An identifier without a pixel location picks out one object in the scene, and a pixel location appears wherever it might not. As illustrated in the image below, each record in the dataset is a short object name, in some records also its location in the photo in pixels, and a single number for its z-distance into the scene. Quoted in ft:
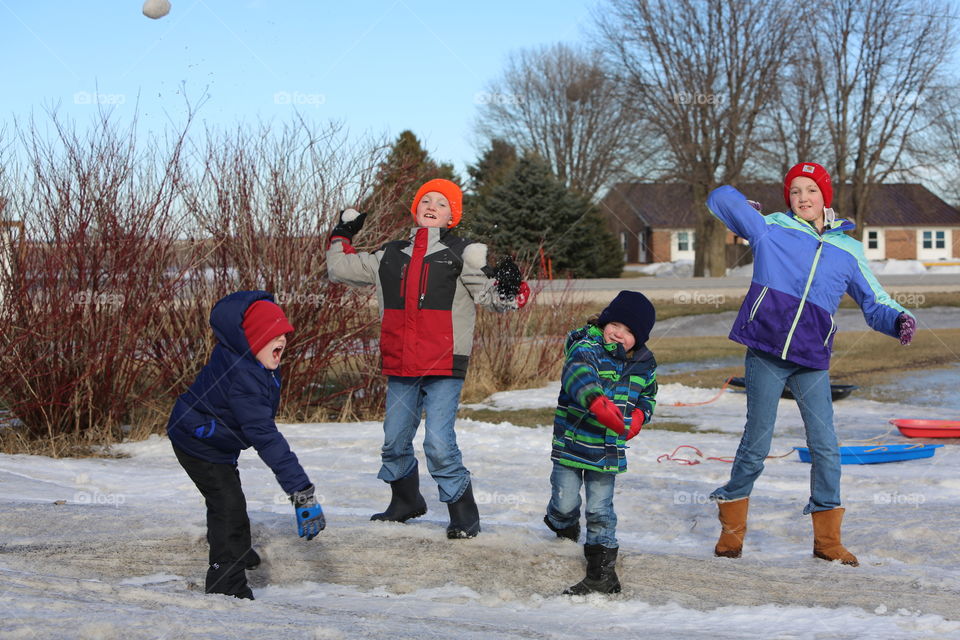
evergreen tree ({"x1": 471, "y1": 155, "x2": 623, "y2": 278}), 99.45
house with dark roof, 186.50
